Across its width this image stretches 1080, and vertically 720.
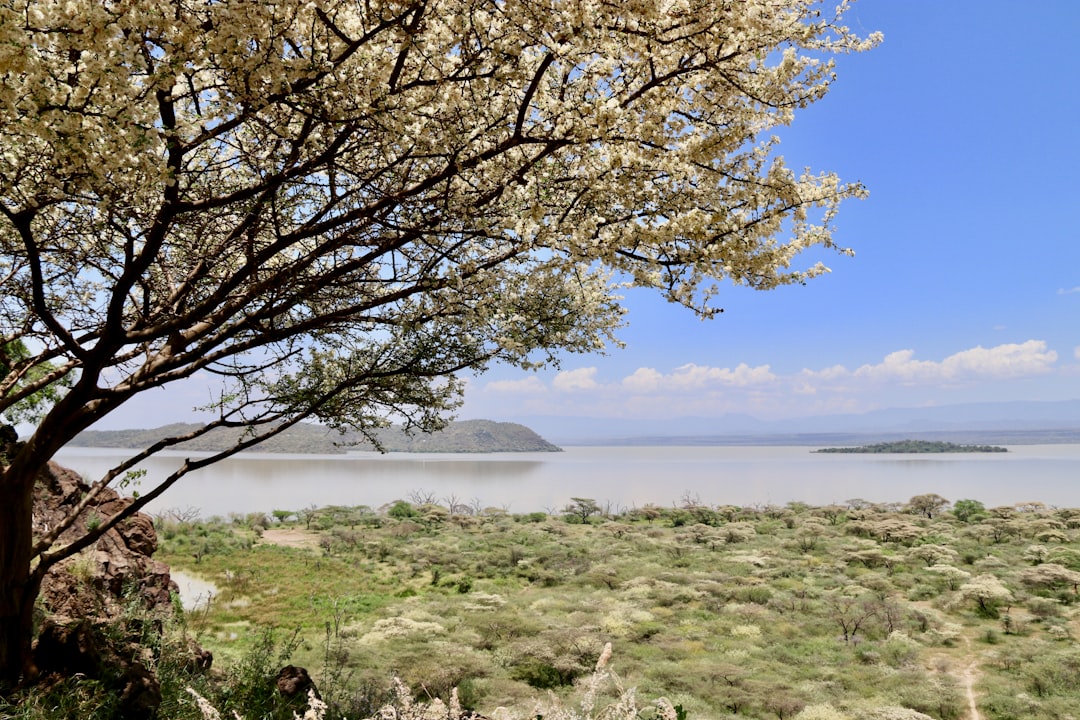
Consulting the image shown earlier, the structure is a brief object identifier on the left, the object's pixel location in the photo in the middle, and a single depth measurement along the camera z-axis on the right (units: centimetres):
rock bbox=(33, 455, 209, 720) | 543
